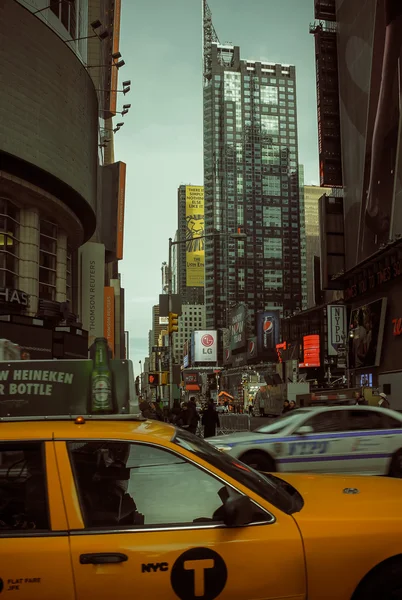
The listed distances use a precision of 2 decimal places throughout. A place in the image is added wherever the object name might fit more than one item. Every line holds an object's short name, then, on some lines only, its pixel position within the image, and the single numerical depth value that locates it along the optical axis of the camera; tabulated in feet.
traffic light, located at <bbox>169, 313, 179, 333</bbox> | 73.51
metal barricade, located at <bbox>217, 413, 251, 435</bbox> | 86.12
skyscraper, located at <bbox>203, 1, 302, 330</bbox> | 589.32
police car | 37.19
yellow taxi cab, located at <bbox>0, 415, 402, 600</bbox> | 10.47
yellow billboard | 631.40
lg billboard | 379.55
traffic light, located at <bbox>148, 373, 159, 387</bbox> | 88.53
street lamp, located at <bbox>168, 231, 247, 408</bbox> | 72.09
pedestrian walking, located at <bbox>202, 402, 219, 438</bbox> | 62.23
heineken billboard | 14.39
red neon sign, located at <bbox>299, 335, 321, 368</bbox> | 263.49
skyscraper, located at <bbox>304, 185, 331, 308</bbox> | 584.40
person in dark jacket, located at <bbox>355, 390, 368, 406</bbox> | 61.35
